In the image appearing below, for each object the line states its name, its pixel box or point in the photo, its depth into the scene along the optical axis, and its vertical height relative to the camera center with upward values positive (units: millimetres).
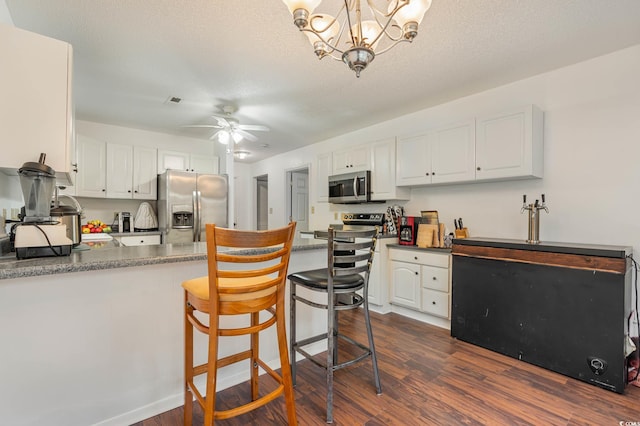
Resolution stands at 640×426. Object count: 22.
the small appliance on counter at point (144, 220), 4250 -141
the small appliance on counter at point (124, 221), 4199 -158
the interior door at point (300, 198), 5941 +275
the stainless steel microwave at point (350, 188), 3848 +330
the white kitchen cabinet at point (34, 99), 1383 +545
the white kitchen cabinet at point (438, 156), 2912 +603
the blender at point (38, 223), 1355 -65
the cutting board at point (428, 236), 3137 -266
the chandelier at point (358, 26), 1291 +898
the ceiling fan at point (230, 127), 3258 +954
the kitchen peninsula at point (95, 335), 1264 -607
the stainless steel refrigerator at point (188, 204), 4059 +95
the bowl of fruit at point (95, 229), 3475 -254
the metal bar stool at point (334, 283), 1552 -415
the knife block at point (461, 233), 3066 -220
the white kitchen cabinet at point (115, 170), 3863 +557
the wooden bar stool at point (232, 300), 1129 -389
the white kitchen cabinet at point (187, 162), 4438 +770
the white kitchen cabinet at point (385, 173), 3609 +494
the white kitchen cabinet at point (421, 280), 2922 -727
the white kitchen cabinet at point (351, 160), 3943 +732
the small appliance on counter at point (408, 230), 3365 -218
